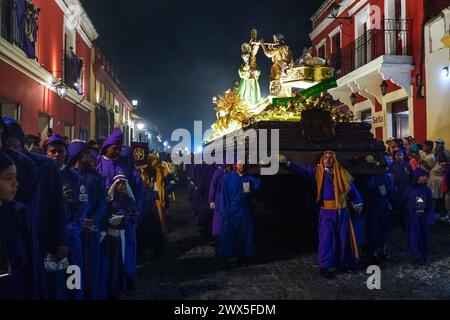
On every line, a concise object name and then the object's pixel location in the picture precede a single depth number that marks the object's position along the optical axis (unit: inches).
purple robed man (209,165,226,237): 279.5
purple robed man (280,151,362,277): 213.4
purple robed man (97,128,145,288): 190.4
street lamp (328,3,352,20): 654.5
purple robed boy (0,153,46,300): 82.7
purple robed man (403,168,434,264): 239.5
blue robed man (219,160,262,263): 239.8
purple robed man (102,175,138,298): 174.6
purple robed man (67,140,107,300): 155.9
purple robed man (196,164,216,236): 335.8
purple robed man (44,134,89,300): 138.8
